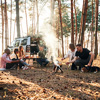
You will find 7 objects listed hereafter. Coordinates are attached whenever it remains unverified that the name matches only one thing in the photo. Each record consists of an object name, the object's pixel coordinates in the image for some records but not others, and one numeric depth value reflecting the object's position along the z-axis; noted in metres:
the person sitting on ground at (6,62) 6.65
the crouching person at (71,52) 7.03
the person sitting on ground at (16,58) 7.20
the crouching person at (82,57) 5.97
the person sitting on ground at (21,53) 7.68
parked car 10.04
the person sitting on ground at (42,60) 8.12
